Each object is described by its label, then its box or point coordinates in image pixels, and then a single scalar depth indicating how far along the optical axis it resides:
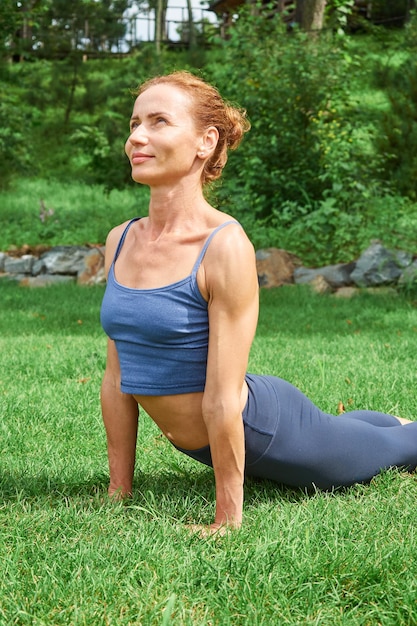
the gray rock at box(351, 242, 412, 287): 9.90
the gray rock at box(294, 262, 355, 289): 10.27
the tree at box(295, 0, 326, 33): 14.57
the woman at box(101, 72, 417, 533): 2.52
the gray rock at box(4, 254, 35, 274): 13.31
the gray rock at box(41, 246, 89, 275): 12.84
